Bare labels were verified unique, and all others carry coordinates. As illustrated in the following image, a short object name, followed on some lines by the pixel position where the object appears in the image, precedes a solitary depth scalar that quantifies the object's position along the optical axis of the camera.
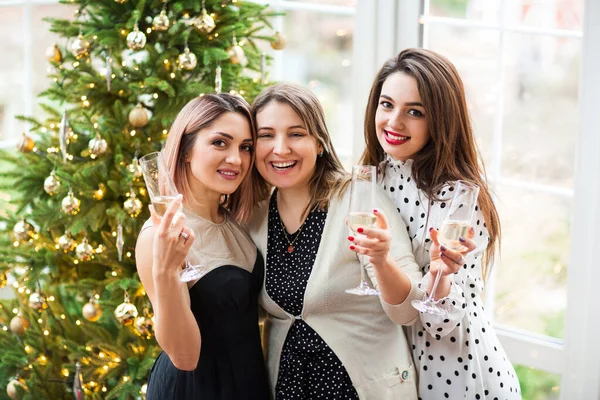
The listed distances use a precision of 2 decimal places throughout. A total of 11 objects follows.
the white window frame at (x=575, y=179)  2.78
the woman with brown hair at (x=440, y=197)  2.12
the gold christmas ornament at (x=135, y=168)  2.66
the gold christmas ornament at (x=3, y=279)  2.97
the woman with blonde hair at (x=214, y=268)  2.09
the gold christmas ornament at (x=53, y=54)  2.79
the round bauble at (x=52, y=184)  2.72
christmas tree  2.71
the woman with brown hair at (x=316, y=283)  2.11
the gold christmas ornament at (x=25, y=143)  2.74
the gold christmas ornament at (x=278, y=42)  2.98
